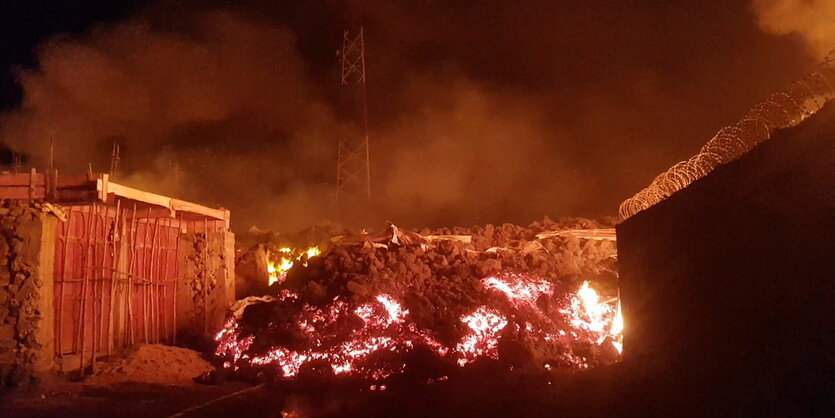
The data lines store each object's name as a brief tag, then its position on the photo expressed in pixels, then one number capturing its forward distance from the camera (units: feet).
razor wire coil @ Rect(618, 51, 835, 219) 17.44
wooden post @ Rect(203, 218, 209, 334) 42.96
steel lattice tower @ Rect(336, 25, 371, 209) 76.13
